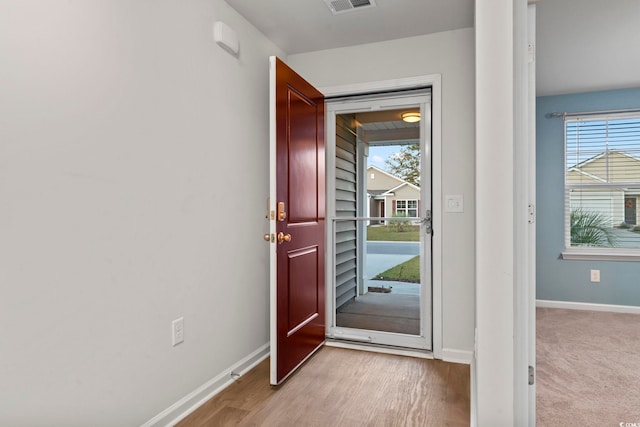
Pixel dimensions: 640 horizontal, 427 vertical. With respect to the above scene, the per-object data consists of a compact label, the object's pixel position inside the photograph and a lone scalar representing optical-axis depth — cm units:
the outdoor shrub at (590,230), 404
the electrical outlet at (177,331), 188
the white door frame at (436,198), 272
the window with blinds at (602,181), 395
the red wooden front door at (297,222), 227
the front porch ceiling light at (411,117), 294
